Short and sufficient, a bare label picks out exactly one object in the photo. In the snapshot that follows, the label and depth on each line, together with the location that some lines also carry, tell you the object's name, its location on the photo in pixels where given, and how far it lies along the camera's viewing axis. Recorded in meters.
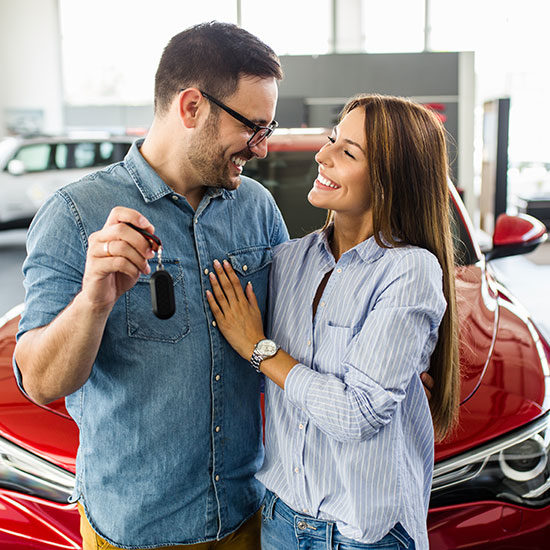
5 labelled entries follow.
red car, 1.64
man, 1.14
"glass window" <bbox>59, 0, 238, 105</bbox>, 13.11
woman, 1.16
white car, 7.09
